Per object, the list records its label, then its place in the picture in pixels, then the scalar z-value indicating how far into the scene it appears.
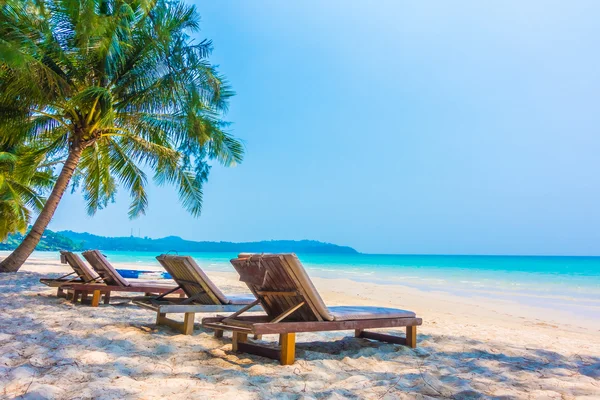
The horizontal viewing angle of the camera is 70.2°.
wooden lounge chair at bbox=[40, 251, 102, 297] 5.90
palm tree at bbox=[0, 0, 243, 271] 8.50
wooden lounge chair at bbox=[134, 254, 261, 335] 4.05
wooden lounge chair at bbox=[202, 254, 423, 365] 3.07
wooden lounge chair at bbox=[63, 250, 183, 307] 5.56
